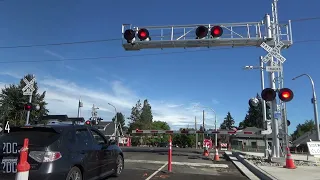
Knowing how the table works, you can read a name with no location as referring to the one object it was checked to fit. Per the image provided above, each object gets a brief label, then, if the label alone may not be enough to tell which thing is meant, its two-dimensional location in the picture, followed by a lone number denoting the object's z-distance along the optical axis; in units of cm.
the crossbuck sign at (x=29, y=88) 1775
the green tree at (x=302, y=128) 13062
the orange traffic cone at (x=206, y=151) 2202
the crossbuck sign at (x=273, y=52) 1577
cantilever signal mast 1636
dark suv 636
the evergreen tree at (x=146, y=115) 11175
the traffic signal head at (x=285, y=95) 1433
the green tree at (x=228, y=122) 16068
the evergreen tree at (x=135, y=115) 11259
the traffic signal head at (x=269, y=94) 1507
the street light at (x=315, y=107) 2478
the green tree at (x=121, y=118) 16381
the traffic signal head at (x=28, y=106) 1758
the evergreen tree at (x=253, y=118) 13185
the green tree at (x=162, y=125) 16482
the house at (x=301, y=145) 7500
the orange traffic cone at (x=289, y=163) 1301
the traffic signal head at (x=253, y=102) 2181
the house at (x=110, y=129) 7784
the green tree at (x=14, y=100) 5266
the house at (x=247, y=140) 8418
